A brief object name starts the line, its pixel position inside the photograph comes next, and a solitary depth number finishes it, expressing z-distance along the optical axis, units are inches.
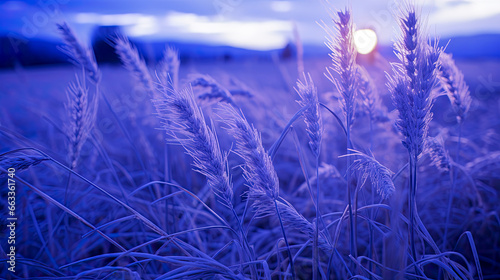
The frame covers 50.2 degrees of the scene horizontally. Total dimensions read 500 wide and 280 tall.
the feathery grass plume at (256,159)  15.0
